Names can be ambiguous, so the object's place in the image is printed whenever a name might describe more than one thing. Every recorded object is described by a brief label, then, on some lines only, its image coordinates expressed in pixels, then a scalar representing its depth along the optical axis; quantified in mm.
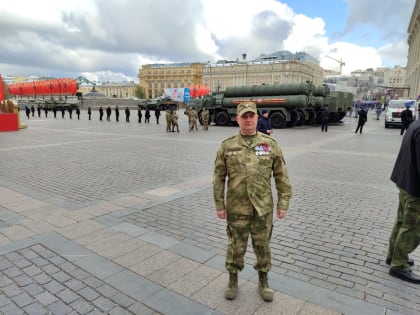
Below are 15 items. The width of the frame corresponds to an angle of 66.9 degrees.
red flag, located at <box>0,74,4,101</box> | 19797
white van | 22703
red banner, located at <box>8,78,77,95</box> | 60062
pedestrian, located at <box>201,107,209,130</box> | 20859
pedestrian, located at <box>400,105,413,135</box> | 17906
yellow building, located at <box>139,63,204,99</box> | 133500
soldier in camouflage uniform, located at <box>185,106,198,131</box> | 20188
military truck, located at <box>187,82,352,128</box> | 21812
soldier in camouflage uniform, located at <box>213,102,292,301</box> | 2713
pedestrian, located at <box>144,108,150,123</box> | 26602
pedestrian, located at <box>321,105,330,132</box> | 19878
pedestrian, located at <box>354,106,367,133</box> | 18531
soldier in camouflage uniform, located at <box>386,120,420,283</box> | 3111
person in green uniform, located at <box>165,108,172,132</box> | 19062
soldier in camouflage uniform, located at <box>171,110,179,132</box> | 19050
